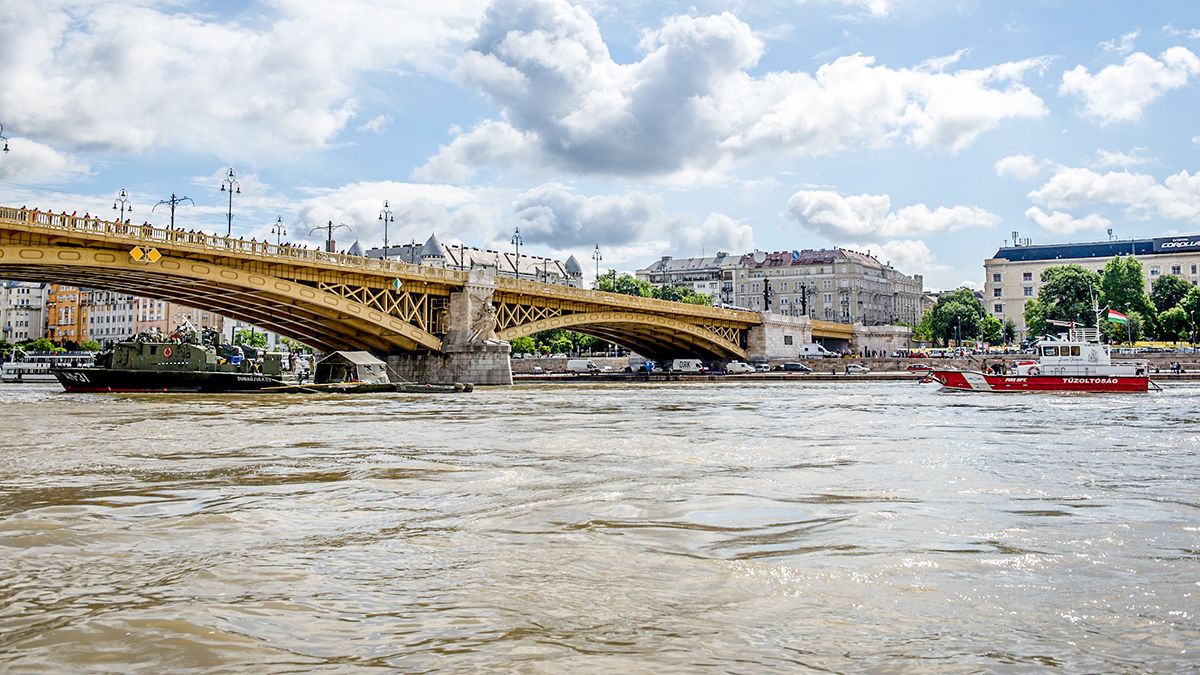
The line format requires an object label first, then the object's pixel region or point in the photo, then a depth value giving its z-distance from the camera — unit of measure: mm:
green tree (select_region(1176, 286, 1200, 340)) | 99188
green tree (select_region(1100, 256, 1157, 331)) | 104938
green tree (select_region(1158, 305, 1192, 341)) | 99938
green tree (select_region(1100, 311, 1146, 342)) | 98325
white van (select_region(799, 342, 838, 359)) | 90288
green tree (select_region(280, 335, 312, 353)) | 146075
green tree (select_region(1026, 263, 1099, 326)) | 102562
